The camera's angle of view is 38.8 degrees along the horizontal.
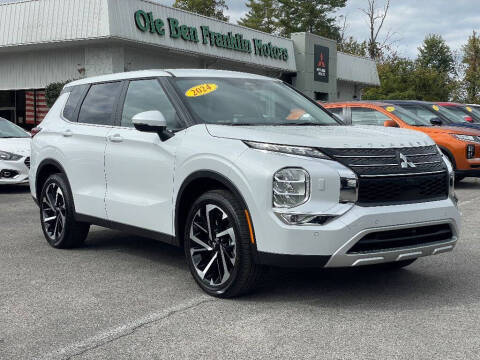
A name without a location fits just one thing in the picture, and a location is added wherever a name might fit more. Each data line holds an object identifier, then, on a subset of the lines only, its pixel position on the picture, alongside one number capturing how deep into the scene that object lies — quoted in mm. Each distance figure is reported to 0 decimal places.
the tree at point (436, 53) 84438
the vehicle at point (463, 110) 16062
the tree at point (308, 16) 61319
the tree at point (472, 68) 58875
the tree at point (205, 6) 61219
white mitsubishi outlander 4457
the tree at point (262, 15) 65250
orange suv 12391
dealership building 23391
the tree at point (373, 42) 57219
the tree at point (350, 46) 66525
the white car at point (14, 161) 12148
